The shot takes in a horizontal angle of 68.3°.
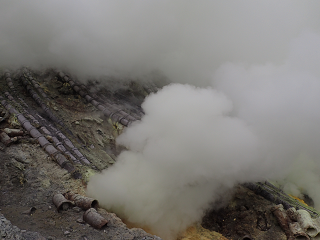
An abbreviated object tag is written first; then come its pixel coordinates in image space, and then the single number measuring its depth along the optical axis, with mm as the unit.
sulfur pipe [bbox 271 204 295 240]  5045
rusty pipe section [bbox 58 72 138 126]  7340
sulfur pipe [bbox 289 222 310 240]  4829
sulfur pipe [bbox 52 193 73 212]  4309
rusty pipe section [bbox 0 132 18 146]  5416
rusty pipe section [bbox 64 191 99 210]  4434
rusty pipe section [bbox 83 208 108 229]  4043
